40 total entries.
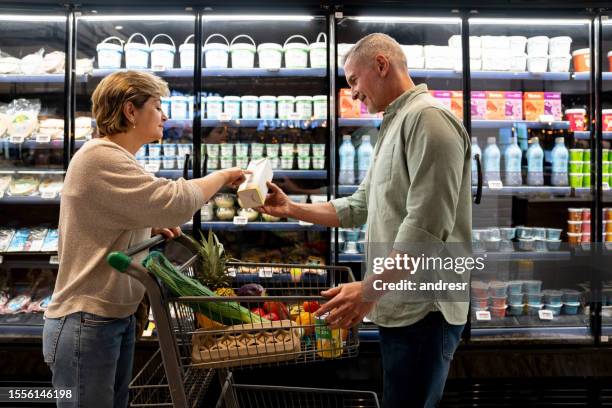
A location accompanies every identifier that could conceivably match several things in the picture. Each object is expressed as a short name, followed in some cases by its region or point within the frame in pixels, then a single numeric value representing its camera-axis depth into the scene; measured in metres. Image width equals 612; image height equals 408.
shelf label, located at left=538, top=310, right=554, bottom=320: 3.54
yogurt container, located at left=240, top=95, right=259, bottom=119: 3.64
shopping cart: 1.26
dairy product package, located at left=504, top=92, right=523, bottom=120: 3.66
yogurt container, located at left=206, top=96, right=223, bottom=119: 3.61
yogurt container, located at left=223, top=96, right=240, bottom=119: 3.62
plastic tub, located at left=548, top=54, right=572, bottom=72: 3.64
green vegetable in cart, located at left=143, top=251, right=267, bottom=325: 1.30
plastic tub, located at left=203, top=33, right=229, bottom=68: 3.64
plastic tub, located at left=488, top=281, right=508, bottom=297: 3.62
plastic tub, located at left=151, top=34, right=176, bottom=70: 3.64
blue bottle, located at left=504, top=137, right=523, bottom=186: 3.62
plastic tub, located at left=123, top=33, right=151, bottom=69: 3.63
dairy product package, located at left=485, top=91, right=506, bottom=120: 3.67
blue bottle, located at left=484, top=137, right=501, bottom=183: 3.62
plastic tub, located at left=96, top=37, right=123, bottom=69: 3.63
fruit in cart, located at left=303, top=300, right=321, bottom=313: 1.56
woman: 1.60
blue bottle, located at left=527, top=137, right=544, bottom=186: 3.65
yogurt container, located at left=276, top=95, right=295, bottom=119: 3.66
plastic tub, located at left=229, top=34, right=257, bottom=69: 3.64
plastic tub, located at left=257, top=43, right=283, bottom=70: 3.66
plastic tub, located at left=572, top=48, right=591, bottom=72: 3.56
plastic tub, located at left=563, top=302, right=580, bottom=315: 3.67
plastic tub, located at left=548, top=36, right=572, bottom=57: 3.63
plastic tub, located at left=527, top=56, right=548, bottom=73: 3.62
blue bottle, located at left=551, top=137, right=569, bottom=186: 3.62
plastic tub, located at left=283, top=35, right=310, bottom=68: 3.64
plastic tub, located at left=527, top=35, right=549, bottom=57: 3.62
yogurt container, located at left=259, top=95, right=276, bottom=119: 3.66
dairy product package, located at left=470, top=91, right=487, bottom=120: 3.66
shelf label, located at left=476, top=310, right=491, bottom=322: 3.44
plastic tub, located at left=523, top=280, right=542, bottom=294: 3.69
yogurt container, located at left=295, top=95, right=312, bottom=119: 3.63
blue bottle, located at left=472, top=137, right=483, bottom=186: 3.56
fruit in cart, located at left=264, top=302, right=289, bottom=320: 1.51
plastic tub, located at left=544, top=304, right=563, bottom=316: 3.66
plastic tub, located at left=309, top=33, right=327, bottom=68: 3.62
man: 1.45
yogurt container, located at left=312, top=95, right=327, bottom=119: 3.61
